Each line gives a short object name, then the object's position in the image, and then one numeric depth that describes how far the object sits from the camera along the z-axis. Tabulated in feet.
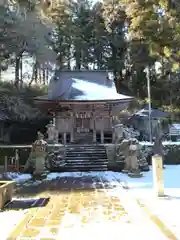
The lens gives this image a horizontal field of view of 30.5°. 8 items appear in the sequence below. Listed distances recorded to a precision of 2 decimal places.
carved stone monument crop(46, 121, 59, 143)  61.07
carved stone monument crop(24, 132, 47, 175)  47.50
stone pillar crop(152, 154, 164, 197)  28.68
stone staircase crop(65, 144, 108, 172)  52.60
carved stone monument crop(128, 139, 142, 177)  44.83
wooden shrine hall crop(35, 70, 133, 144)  64.18
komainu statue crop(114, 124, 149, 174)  46.37
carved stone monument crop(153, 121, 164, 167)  54.04
